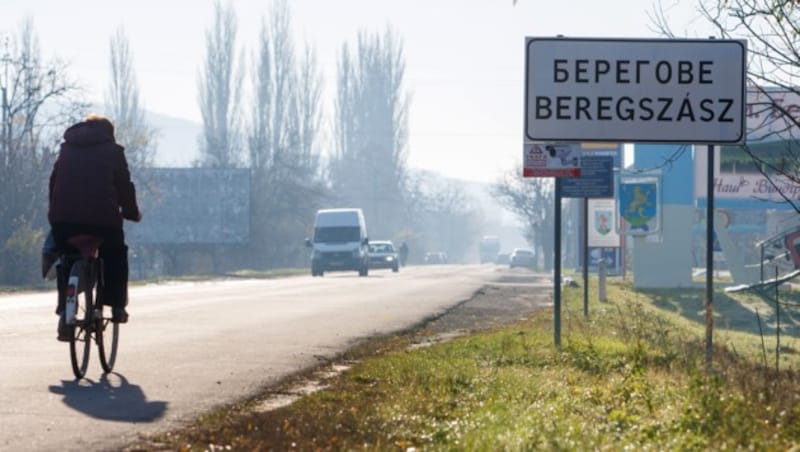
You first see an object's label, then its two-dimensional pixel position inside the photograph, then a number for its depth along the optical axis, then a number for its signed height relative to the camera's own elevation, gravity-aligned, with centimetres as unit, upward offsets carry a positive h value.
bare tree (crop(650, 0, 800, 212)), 1252 +189
